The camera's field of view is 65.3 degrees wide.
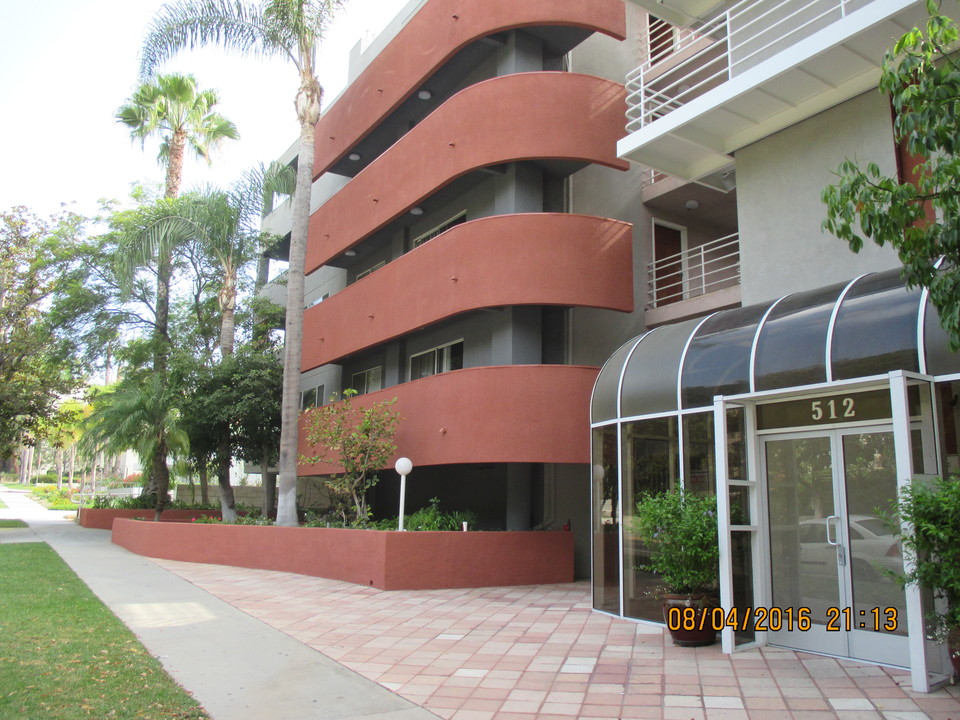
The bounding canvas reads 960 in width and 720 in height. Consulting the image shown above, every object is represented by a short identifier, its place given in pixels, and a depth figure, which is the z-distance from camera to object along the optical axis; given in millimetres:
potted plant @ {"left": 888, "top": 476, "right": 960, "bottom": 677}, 6492
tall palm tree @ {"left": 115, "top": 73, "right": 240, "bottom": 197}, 27344
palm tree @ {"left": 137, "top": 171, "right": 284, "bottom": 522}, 22594
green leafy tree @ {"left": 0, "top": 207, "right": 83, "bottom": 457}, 24734
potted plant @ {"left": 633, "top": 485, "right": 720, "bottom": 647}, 8680
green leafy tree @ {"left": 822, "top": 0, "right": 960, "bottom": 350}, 5965
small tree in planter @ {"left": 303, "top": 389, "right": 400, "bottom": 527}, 15445
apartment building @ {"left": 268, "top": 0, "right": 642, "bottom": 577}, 14016
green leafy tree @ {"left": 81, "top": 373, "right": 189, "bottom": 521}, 20375
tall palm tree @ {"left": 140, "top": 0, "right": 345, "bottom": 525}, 18094
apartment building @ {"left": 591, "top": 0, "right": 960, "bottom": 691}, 7863
